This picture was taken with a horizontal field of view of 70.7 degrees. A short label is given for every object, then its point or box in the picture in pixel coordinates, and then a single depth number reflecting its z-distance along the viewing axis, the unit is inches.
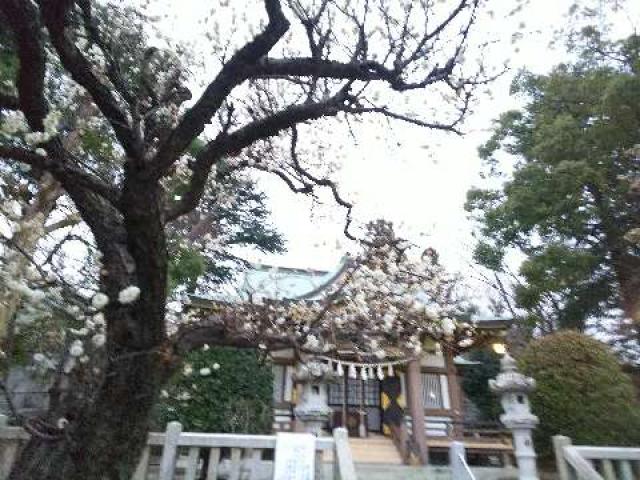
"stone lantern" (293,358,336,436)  257.9
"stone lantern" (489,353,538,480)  266.7
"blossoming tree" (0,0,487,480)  122.3
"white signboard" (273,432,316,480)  172.9
